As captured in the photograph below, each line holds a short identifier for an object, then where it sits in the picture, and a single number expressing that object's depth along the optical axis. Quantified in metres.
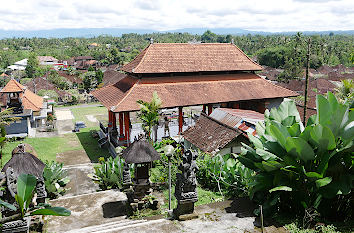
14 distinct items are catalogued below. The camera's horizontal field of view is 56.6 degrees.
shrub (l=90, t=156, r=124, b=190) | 12.66
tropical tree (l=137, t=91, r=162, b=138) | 16.86
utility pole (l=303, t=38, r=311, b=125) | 14.60
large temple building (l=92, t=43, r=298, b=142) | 21.11
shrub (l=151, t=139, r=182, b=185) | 11.74
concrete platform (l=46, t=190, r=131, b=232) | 9.70
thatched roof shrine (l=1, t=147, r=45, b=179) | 8.75
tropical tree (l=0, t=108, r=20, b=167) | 20.52
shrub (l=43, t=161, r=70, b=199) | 12.61
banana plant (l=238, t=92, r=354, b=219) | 6.17
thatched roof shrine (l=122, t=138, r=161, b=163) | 10.11
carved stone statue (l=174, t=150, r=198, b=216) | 7.23
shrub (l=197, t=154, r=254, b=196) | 8.77
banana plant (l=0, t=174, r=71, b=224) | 2.70
